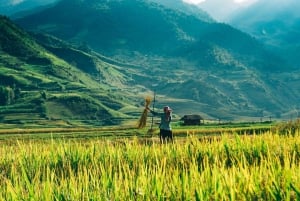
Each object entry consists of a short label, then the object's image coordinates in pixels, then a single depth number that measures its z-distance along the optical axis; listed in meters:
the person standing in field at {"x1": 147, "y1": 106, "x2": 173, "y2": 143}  27.33
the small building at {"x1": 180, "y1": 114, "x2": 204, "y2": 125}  119.16
